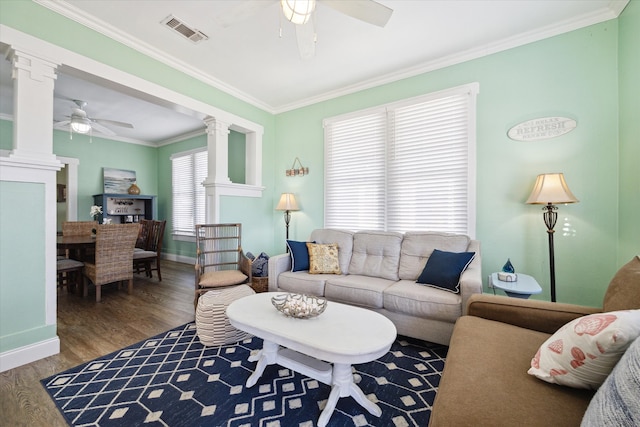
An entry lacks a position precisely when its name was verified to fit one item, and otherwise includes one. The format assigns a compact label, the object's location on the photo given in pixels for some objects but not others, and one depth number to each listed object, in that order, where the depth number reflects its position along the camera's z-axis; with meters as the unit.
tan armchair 0.87
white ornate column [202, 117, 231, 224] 3.59
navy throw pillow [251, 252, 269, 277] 3.48
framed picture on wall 5.66
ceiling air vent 2.44
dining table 3.39
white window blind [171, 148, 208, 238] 5.68
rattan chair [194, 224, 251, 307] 2.89
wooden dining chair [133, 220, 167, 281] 4.16
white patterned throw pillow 0.86
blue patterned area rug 1.49
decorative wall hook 4.16
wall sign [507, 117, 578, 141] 2.48
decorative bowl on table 1.70
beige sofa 2.20
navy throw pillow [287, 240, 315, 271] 3.10
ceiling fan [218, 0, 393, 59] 1.55
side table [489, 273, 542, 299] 2.04
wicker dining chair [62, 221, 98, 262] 3.83
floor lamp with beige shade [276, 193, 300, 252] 3.95
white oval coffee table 1.38
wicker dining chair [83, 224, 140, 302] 3.30
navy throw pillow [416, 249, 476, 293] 2.33
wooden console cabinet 5.39
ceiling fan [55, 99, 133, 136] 3.72
